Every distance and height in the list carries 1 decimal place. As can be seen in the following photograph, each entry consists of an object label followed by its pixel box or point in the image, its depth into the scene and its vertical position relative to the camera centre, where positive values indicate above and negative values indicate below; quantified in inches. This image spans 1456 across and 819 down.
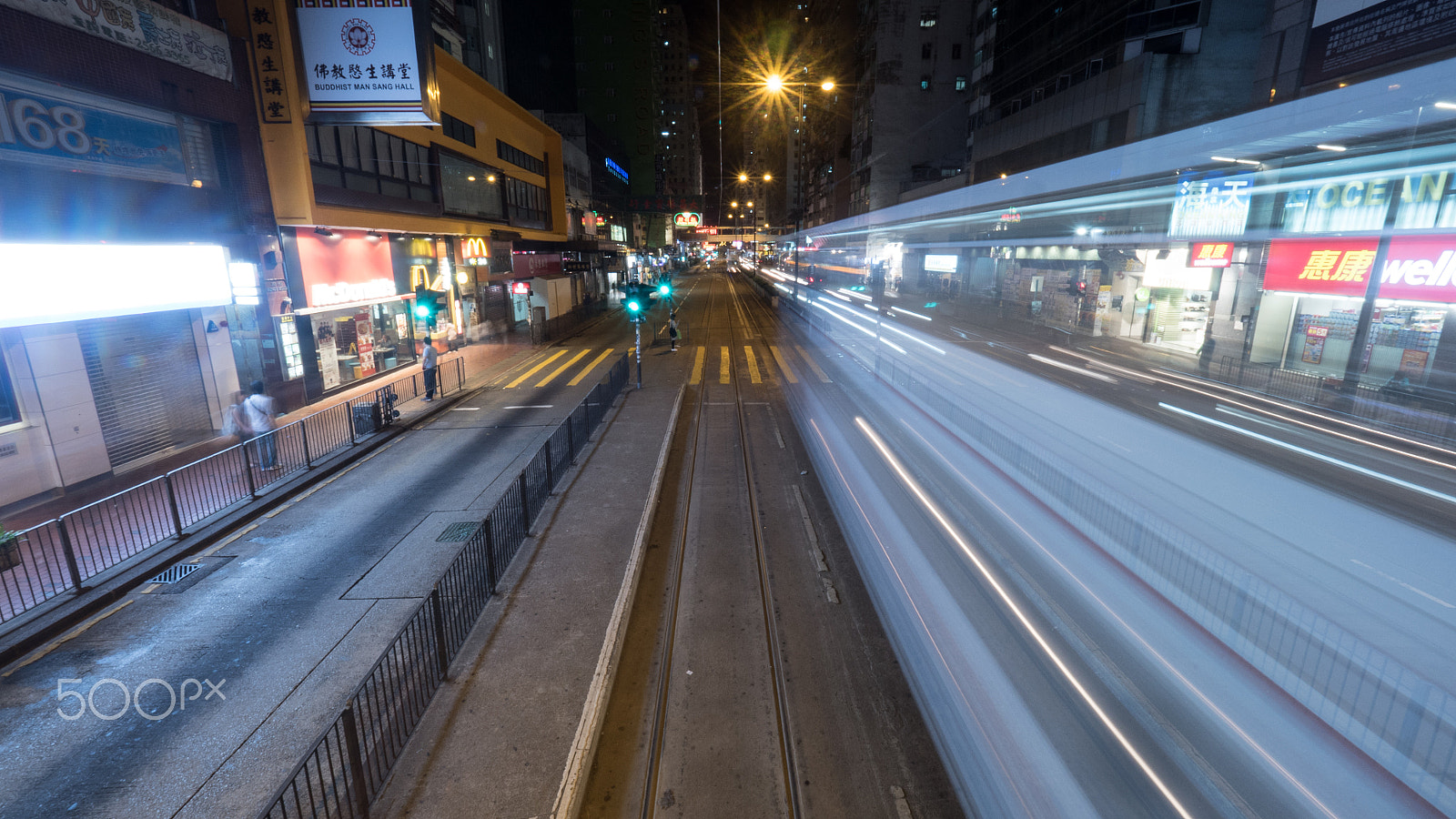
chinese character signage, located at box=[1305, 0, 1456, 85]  480.7 +219.4
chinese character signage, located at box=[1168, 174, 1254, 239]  334.0 +50.1
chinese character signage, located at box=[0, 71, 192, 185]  363.9 +99.5
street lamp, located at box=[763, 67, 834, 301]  838.5 +278.4
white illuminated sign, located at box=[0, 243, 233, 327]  363.3 -4.6
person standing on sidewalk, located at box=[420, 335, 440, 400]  651.8 -102.6
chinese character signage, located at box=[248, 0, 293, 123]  545.0 +205.1
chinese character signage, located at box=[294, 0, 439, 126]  545.0 +201.9
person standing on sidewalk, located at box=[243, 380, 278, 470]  429.7 -110.2
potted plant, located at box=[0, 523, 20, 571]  278.4 -133.6
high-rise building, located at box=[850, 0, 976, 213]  2182.6 +686.5
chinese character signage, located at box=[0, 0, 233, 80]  391.2 +187.6
